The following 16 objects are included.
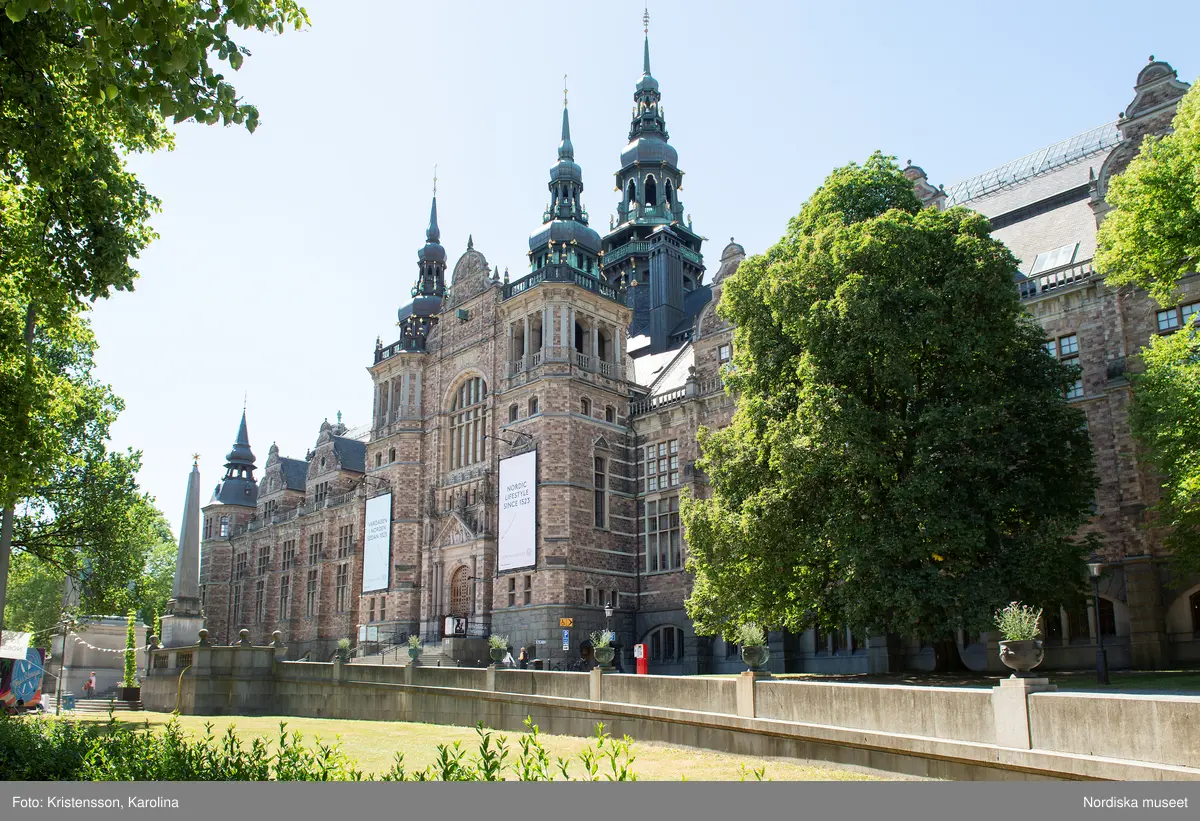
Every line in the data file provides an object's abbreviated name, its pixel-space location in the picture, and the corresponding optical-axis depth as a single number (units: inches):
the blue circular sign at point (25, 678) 1003.9
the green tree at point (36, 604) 2950.3
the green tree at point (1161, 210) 842.2
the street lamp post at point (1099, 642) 840.8
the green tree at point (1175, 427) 847.1
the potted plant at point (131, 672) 1487.5
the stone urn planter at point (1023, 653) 532.4
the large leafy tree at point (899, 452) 890.1
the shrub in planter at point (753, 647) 720.3
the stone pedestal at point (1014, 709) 491.2
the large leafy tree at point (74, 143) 425.1
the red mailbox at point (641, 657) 1365.7
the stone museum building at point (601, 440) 1165.1
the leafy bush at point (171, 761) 280.4
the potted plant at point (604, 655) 912.3
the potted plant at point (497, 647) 1401.3
